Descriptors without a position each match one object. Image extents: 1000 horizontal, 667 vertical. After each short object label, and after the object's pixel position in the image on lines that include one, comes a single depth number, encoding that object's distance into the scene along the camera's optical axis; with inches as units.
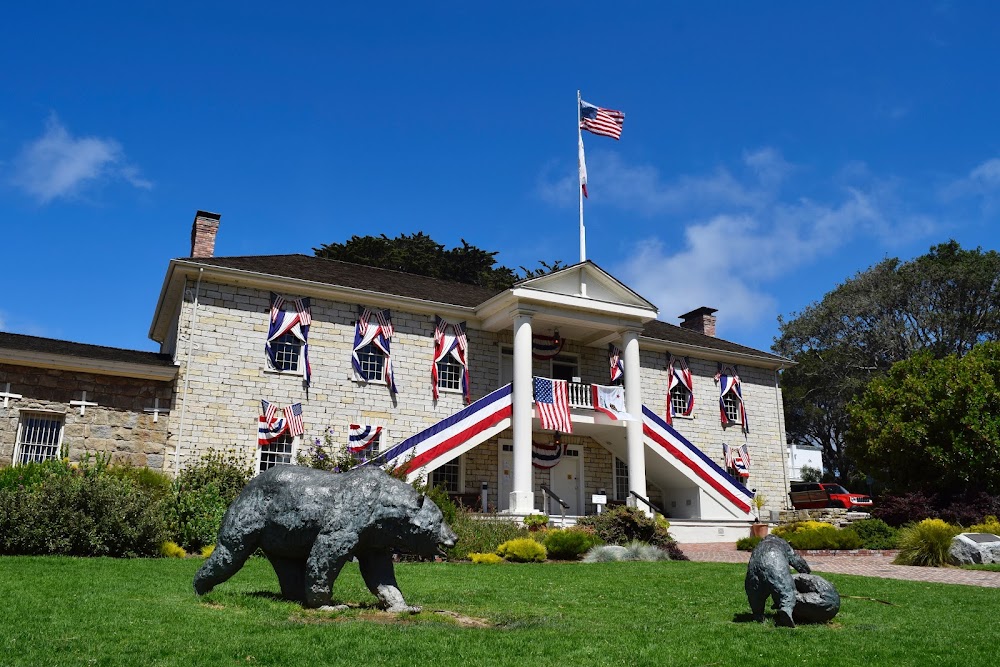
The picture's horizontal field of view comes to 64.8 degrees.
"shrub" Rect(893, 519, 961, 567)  665.0
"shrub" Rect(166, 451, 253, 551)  618.8
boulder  646.5
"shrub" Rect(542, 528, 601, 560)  682.2
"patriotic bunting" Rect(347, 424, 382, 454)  836.6
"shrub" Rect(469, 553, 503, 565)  630.5
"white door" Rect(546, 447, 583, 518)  992.9
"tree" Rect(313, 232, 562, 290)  1673.2
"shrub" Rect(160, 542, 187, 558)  570.3
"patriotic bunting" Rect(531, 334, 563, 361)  984.8
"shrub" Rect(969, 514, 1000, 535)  749.9
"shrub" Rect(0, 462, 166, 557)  517.0
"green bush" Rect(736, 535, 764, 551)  826.2
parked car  1212.5
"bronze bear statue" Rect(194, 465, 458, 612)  303.9
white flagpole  983.3
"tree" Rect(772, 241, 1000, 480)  1633.9
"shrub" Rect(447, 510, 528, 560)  671.8
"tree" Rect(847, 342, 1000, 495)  882.8
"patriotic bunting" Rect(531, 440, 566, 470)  973.2
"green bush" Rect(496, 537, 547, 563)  649.6
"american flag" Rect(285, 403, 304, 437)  807.1
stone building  787.4
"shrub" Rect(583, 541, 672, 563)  667.4
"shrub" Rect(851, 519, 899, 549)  813.2
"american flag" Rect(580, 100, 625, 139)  1042.7
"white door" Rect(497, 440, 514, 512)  948.6
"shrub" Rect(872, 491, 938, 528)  863.7
